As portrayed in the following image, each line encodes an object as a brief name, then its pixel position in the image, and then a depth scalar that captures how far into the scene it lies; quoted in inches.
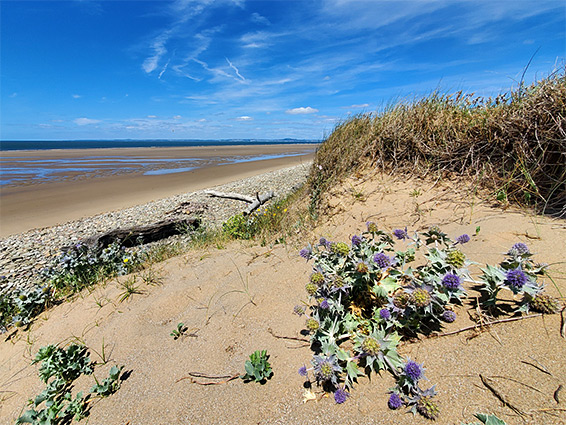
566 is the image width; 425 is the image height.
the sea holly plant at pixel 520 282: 18.6
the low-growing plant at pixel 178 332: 27.6
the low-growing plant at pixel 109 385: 23.6
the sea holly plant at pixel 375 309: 18.3
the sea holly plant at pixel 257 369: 21.0
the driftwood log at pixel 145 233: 196.9
